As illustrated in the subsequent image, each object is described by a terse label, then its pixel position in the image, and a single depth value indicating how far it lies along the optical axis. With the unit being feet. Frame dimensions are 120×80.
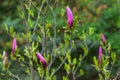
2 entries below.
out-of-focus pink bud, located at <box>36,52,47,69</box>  7.82
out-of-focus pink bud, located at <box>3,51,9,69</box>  8.46
